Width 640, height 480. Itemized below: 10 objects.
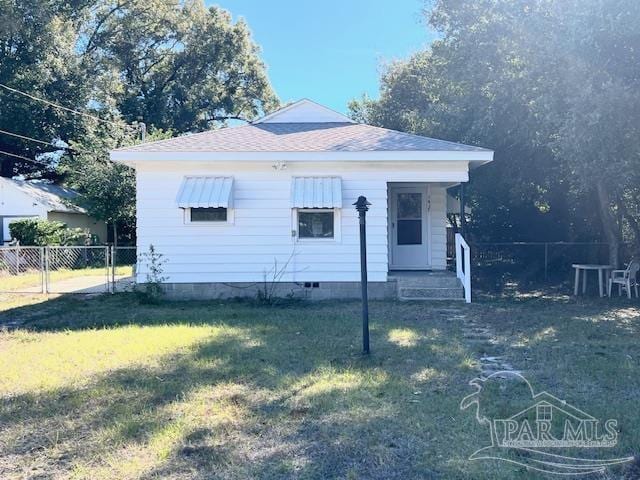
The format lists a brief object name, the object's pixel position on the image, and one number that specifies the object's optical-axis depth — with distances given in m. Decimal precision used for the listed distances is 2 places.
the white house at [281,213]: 10.30
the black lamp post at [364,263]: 5.85
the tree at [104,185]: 20.67
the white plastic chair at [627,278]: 11.02
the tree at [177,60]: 30.98
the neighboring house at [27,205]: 22.39
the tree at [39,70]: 25.06
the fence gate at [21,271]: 12.80
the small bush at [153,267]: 10.42
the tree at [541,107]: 8.03
